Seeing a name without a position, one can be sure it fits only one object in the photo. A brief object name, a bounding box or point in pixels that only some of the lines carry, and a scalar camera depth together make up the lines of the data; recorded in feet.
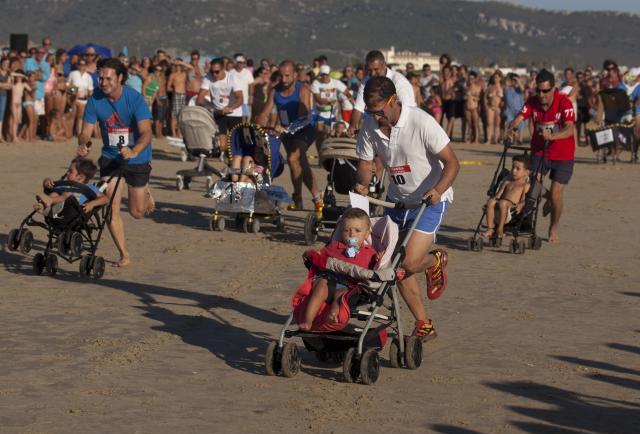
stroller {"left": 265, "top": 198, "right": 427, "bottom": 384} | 27.58
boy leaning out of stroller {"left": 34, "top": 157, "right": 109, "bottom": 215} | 39.65
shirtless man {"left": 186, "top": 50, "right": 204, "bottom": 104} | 97.60
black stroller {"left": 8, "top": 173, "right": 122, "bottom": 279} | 39.50
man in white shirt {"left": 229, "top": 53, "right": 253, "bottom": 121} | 67.82
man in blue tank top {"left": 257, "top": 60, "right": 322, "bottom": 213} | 54.95
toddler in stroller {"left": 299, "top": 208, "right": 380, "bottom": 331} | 28.02
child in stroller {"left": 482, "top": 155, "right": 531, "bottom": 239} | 48.67
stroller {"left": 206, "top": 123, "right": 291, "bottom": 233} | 51.70
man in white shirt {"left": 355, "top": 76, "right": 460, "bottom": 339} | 29.48
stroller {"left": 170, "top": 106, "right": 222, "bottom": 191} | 66.18
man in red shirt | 48.06
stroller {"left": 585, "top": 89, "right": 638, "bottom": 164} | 89.61
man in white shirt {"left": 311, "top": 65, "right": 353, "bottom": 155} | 83.82
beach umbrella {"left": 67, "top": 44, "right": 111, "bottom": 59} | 101.50
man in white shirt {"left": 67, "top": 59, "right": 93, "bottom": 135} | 93.04
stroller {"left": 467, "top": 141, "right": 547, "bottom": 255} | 48.24
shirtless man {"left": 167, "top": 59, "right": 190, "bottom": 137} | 101.76
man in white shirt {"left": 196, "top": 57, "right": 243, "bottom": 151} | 66.64
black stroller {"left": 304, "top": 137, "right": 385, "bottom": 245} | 48.60
